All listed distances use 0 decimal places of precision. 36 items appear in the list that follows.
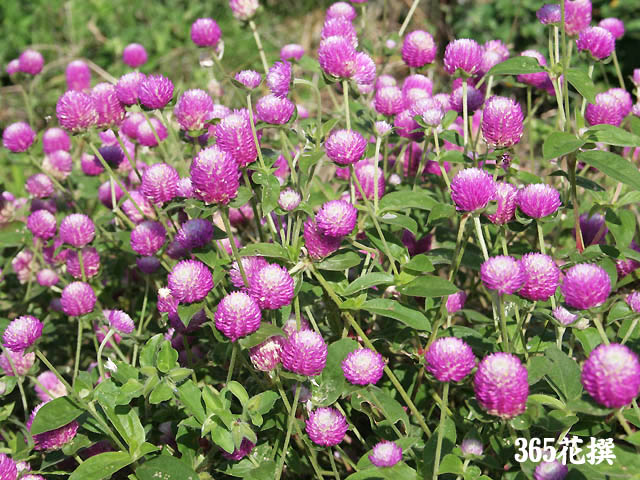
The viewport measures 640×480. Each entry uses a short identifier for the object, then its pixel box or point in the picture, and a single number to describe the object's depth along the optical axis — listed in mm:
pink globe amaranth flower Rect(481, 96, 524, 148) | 508
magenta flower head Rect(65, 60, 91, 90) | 888
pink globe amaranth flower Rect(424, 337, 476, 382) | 436
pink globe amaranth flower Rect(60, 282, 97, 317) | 566
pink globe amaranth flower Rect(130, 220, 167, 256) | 561
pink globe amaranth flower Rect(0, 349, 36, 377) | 564
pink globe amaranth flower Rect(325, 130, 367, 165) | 506
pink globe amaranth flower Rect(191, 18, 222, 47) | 672
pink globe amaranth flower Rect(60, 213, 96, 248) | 598
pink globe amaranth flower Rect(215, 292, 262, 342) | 458
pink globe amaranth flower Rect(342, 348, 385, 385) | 467
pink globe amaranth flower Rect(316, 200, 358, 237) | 489
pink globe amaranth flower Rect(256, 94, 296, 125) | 516
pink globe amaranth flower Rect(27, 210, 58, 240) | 654
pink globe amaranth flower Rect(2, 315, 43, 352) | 513
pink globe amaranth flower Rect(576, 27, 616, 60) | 593
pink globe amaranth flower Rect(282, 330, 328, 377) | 460
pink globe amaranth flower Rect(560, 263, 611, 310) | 440
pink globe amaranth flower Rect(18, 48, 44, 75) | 778
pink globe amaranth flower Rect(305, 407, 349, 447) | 471
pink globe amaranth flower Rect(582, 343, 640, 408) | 393
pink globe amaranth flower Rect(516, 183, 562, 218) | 486
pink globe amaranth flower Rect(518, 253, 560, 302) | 459
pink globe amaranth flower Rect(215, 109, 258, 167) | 504
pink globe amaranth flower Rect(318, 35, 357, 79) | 534
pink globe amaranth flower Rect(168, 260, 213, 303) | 484
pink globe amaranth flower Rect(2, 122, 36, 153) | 668
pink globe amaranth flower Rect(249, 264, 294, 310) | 469
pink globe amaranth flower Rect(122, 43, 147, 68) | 786
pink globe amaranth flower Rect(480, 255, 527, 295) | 439
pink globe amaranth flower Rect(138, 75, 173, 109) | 562
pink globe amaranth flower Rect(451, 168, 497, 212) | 464
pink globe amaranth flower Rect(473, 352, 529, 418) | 416
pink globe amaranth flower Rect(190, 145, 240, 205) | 469
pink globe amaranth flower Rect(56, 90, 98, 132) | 569
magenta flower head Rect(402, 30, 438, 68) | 646
